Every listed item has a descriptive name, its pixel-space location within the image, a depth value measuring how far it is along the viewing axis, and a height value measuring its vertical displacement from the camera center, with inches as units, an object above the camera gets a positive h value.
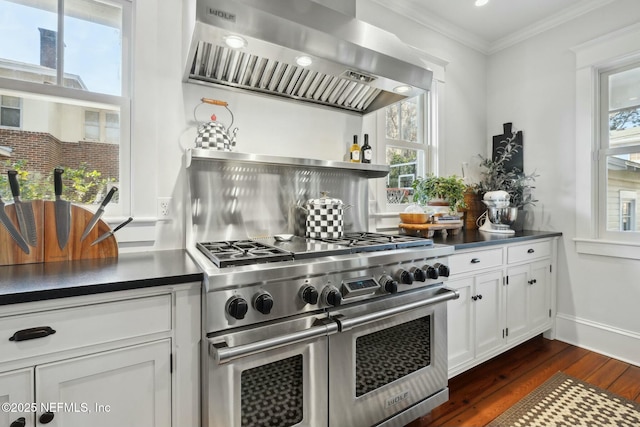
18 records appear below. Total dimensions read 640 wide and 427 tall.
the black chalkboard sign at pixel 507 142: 120.2 +27.5
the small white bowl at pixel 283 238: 69.7 -6.0
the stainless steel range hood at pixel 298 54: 50.1 +32.1
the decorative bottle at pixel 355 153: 86.7 +17.1
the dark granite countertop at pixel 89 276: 34.8 -8.7
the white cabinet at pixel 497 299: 76.7 -25.3
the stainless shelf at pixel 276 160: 58.6 +11.7
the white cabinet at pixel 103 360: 34.4 -18.7
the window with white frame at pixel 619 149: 95.2 +20.5
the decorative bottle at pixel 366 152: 88.0 +17.7
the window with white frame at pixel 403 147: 98.6 +23.1
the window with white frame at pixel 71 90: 56.8 +24.1
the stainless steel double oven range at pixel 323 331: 42.6 -19.4
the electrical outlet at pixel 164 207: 65.6 +1.2
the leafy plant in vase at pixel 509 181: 116.2 +12.3
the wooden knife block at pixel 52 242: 47.8 -5.1
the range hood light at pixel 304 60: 59.5 +30.6
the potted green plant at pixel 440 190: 96.4 +7.2
